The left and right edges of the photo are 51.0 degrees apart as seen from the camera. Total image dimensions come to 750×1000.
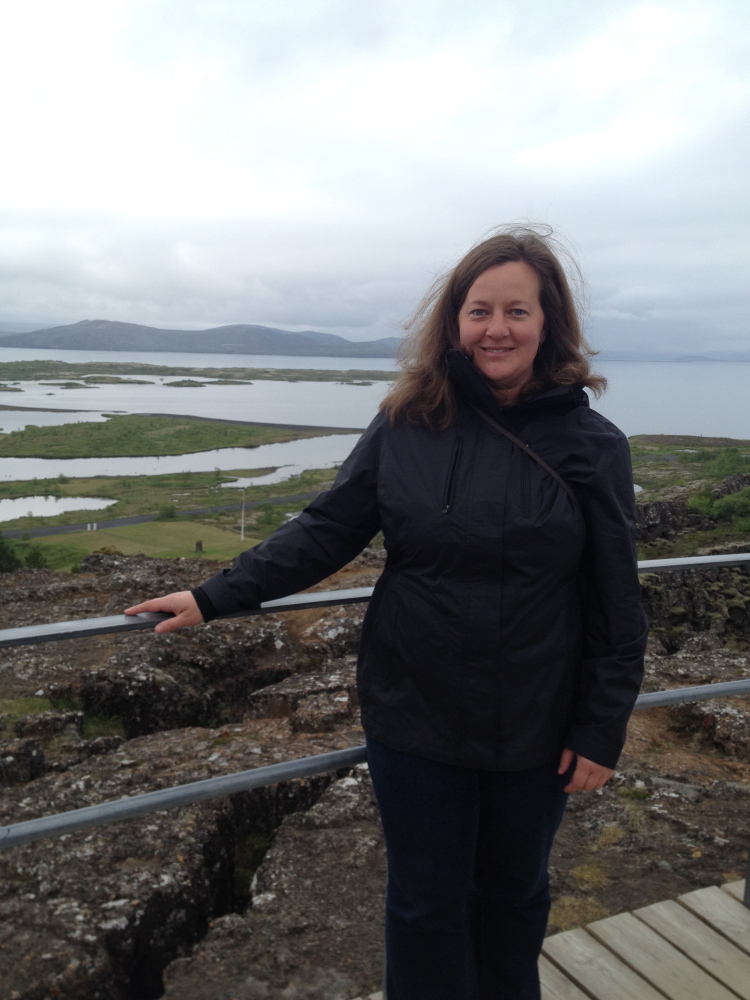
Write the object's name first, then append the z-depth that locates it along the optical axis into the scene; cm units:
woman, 175
